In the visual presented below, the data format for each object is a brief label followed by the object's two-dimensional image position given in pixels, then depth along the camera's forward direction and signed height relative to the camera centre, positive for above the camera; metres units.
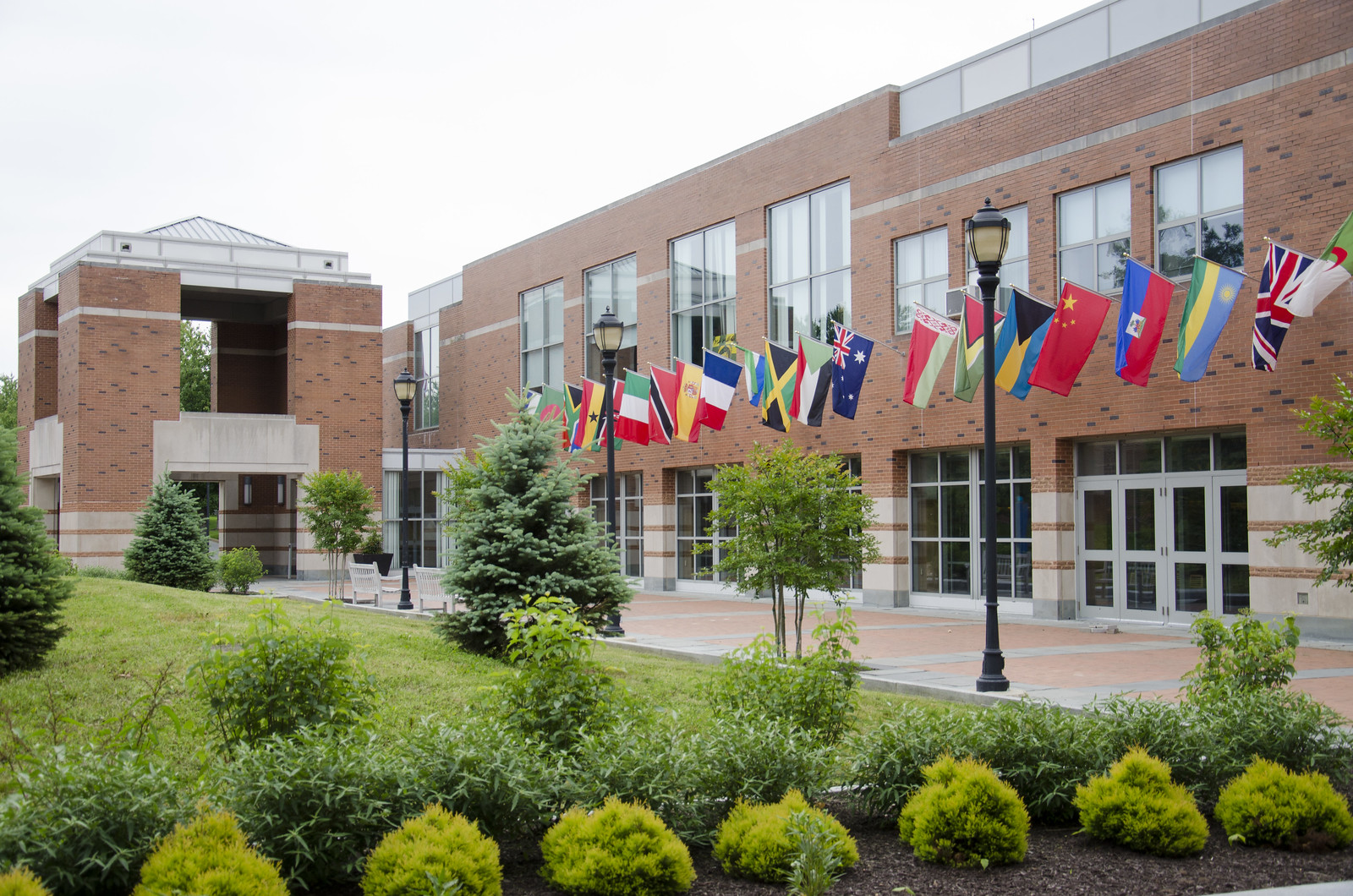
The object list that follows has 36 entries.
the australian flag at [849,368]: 22.11 +2.28
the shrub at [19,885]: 4.18 -1.55
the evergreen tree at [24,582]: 9.55 -0.88
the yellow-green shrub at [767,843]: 5.41 -1.83
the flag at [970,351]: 19.73 +2.33
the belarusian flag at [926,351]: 20.58 +2.44
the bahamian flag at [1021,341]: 18.83 +2.42
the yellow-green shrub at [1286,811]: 5.96 -1.86
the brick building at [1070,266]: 16.84 +4.24
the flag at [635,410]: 28.03 +1.81
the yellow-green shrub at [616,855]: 5.14 -1.80
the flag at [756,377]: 24.53 +2.32
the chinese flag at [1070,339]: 18.50 +2.39
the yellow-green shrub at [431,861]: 4.82 -1.72
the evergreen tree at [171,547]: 24.05 -1.42
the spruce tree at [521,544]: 13.06 -0.77
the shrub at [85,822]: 4.66 -1.49
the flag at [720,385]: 25.20 +2.21
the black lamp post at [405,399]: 24.97 +1.99
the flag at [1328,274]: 15.05 +2.82
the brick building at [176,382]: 33.38 +3.37
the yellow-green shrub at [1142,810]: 5.85 -1.82
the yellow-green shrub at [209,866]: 4.51 -1.63
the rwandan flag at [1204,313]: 16.58 +2.52
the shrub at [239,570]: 25.78 -2.08
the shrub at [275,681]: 6.33 -1.17
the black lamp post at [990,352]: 11.91 +1.40
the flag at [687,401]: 26.41 +1.94
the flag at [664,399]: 27.08 +2.04
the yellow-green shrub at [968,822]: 5.71 -1.82
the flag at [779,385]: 23.58 +2.04
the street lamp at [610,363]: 18.11 +2.03
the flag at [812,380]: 22.81 +2.11
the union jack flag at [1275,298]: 15.57 +2.59
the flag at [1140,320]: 17.41 +2.54
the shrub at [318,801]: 5.19 -1.57
